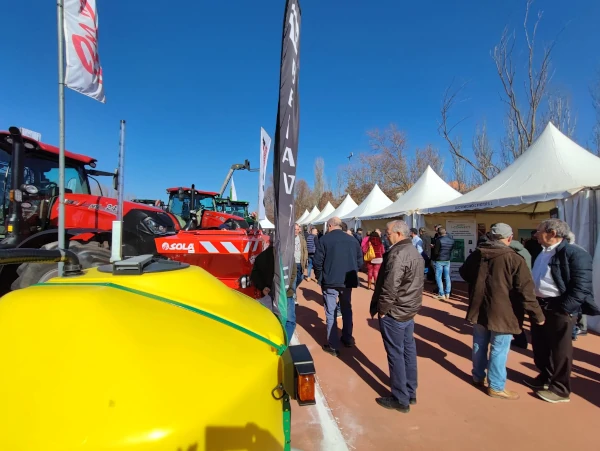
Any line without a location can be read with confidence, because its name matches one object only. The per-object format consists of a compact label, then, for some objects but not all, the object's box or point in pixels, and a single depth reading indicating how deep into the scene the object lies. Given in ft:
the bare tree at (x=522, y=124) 50.08
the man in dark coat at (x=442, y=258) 25.35
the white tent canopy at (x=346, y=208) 68.18
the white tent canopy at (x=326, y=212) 79.20
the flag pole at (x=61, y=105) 12.43
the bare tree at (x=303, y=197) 173.18
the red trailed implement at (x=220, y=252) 15.51
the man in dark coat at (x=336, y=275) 14.75
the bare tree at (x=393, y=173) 101.19
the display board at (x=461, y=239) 32.53
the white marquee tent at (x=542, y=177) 20.62
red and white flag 13.50
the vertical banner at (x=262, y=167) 18.67
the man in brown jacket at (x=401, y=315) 10.08
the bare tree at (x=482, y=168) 64.61
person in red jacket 29.07
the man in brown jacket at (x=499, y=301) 10.32
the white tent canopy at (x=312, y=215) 95.46
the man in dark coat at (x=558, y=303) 10.39
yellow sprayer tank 2.81
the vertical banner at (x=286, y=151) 8.68
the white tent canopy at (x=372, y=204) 53.01
